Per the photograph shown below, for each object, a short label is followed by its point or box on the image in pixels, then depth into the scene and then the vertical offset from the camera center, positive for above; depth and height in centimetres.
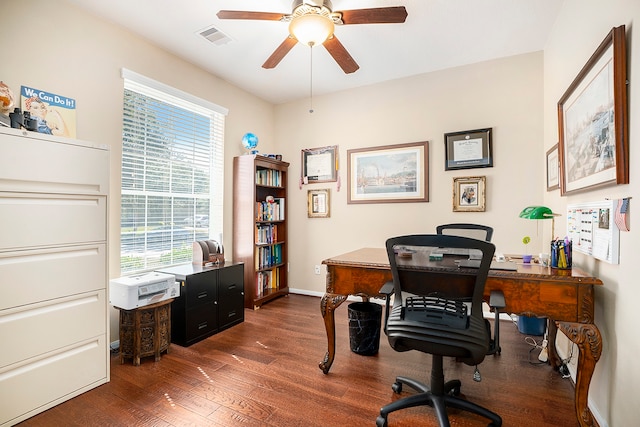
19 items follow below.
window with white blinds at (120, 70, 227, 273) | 277 +46
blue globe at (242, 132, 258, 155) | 387 +98
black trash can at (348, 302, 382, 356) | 245 -93
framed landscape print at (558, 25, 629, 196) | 136 +51
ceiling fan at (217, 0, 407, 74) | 197 +134
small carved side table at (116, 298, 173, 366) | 228 -89
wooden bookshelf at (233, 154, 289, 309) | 368 -12
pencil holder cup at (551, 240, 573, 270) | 169 -22
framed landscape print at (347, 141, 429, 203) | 361 +54
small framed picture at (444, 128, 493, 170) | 328 +75
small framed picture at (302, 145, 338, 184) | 413 +74
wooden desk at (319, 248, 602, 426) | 145 -44
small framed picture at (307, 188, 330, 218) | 417 +19
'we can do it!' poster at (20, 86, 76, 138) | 209 +78
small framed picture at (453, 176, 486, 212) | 331 +26
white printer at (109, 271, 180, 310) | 223 -57
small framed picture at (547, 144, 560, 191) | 248 +41
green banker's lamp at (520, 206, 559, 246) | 190 +2
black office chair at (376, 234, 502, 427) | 142 -50
